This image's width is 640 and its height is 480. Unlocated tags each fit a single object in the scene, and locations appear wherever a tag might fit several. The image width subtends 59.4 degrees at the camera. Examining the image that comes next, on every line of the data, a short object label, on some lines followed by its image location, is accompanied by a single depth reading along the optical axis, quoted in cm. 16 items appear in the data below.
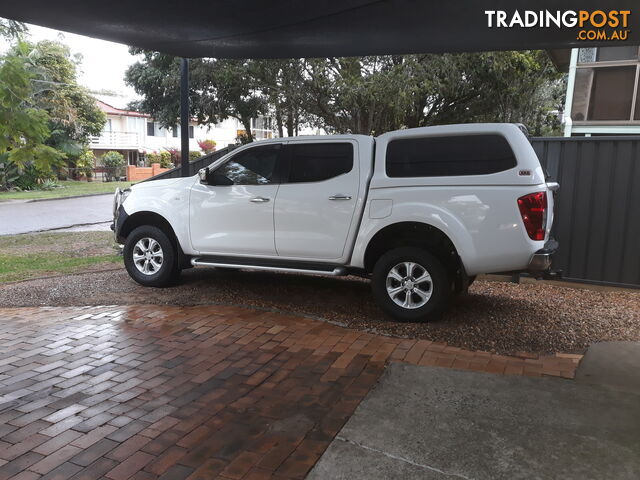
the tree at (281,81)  1379
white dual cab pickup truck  542
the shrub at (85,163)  3772
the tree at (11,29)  704
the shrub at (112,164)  4016
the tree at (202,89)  1474
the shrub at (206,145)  4810
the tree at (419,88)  1292
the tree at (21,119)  666
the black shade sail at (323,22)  470
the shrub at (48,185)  3025
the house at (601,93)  1262
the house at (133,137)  4872
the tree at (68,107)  2930
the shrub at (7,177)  2894
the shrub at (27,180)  2952
